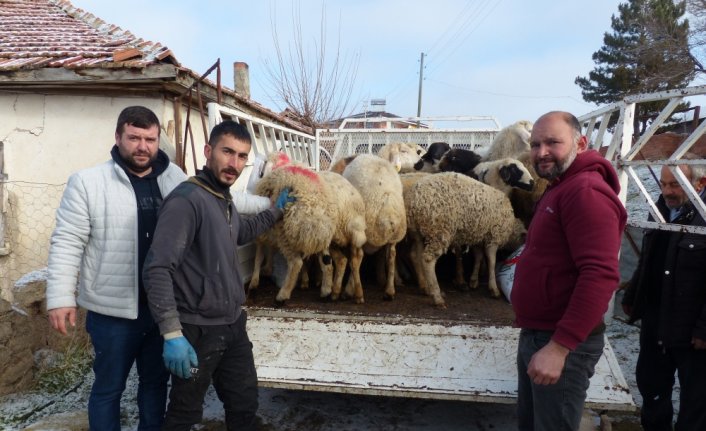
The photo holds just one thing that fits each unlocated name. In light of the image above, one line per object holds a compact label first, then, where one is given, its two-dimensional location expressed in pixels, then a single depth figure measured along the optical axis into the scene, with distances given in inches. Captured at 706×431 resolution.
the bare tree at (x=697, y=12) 673.6
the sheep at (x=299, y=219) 144.1
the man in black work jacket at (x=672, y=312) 107.9
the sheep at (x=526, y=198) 197.2
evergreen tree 666.8
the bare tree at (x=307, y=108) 661.3
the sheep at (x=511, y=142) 223.0
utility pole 1337.4
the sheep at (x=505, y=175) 187.0
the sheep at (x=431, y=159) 235.1
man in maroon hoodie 69.3
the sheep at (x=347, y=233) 154.7
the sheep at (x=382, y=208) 160.9
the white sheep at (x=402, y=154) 245.1
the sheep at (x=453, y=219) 165.8
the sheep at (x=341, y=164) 211.6
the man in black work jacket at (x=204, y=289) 84.4
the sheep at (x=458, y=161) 222.2
